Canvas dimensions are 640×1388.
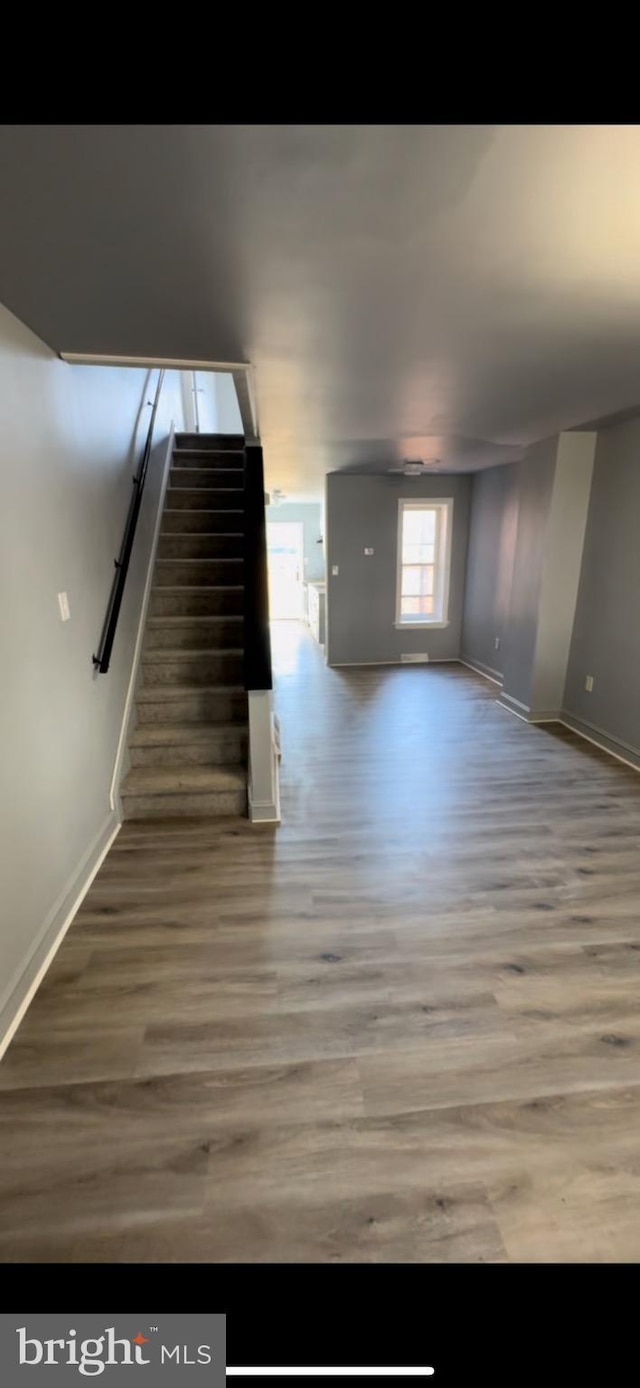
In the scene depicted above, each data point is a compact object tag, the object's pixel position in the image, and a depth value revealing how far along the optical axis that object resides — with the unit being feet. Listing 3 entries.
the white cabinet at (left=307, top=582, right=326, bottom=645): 25.46
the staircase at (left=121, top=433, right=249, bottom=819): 9.86
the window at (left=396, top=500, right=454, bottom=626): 21.47
